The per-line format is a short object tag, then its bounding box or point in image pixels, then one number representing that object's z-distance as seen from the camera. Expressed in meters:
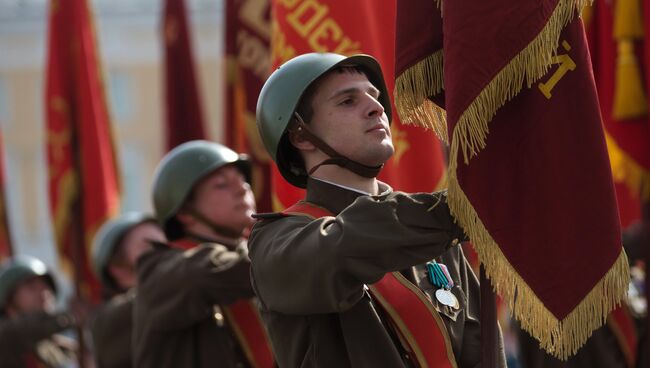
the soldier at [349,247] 8.88
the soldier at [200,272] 14.03
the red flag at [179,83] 23.95
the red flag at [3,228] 26.50
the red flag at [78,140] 24.09
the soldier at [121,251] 21.52
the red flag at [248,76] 19.03
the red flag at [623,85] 16.44
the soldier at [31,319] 21.75
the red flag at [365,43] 14.11
